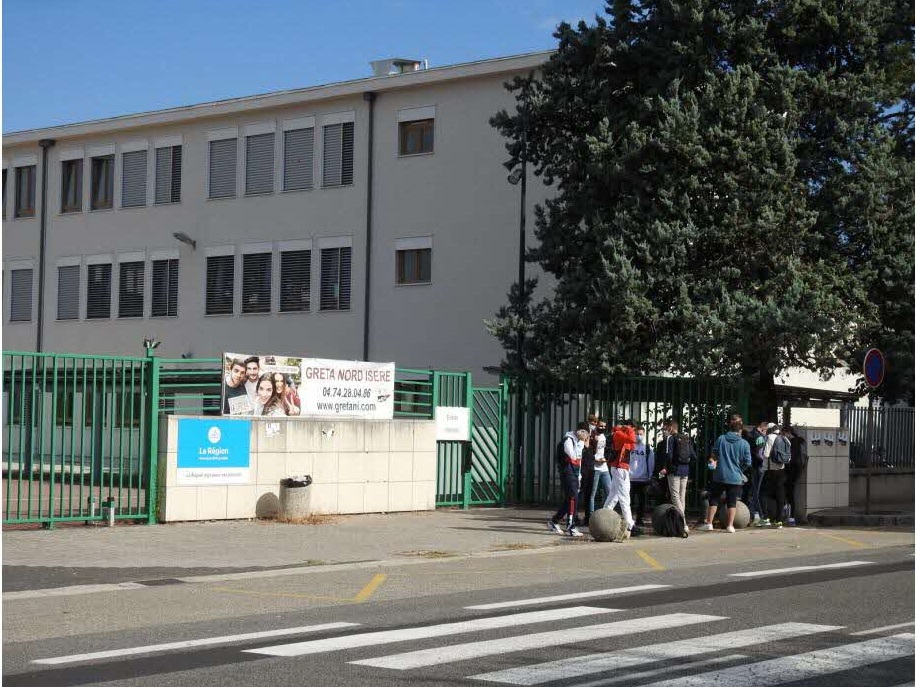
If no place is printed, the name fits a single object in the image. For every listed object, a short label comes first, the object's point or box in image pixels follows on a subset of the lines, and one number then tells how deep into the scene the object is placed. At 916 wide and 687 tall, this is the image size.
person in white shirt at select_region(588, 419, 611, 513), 19.95
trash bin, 20.14
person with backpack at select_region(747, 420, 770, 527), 21.69
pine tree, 24.28
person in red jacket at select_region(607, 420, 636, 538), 19.44
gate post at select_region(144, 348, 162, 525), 18.83
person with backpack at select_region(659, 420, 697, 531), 20.62
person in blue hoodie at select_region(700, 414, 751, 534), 20.55
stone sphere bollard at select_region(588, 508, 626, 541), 18.42
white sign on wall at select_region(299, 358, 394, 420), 20.92
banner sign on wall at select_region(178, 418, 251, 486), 19.20
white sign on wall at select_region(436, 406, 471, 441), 23.48
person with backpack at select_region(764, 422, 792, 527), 22.05
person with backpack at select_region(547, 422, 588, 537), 19.66
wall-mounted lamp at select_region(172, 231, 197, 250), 38.88
